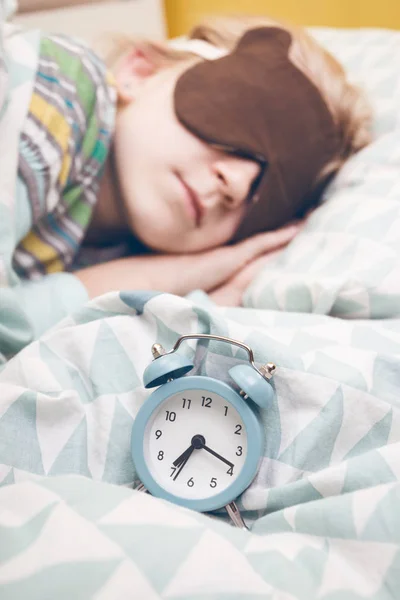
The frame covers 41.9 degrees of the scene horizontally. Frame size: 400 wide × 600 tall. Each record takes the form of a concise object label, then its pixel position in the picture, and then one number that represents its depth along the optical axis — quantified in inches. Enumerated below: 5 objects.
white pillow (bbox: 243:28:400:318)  26.0
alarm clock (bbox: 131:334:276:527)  17.2
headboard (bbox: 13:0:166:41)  58.8
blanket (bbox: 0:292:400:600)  12.8
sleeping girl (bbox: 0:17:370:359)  29.2
